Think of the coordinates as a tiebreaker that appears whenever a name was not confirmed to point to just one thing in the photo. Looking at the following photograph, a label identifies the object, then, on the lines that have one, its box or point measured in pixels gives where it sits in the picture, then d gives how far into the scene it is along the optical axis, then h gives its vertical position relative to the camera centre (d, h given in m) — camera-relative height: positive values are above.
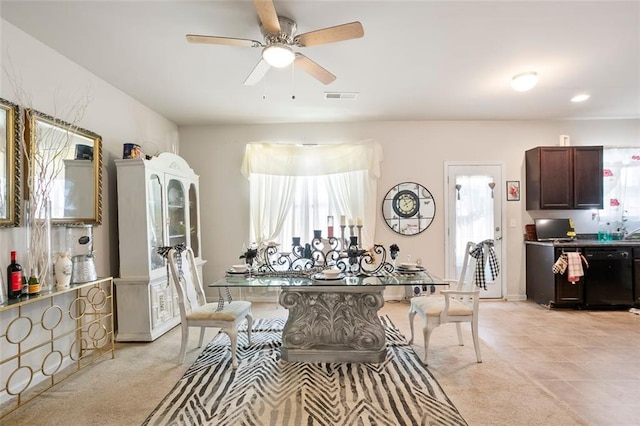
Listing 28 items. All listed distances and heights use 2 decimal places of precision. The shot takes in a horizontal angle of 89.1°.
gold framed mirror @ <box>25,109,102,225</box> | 2.37 +0.38
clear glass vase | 2.28 -0.17
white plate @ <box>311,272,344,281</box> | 2.54 -0.53
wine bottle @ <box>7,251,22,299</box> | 2.08 -0.42
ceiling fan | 1.94 +1.11
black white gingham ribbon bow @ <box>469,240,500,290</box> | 2.71 -0.42
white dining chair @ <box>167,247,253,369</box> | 2.62 -0.83
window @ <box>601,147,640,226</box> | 4.63 +0.30
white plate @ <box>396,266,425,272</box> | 2.79 -0.52
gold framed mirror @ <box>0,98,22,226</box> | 2.18 +0.34
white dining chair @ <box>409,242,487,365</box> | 2.62 -0.83
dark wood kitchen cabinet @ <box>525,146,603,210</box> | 4.43 +0.43
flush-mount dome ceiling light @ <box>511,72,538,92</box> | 3.13 +1.25
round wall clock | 4.71 -0.01
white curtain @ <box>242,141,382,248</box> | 4.64 +0.48
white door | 4.72 -0.01
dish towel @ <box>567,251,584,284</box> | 3.98 -0.72
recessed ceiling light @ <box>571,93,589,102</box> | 3.76 +1.30
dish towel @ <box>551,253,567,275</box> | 4.02 -0.71
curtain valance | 4.64 +0.75
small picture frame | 4.73 +0.27
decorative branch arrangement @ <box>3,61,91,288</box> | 2.29 +0.25
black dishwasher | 4.10 -0.87
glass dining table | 2.62 -0.92
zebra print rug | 1.96 -1.25
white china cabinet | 3.22 -0.44
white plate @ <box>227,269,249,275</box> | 2.84 -0.54
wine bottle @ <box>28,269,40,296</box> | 2.17 -0.48
